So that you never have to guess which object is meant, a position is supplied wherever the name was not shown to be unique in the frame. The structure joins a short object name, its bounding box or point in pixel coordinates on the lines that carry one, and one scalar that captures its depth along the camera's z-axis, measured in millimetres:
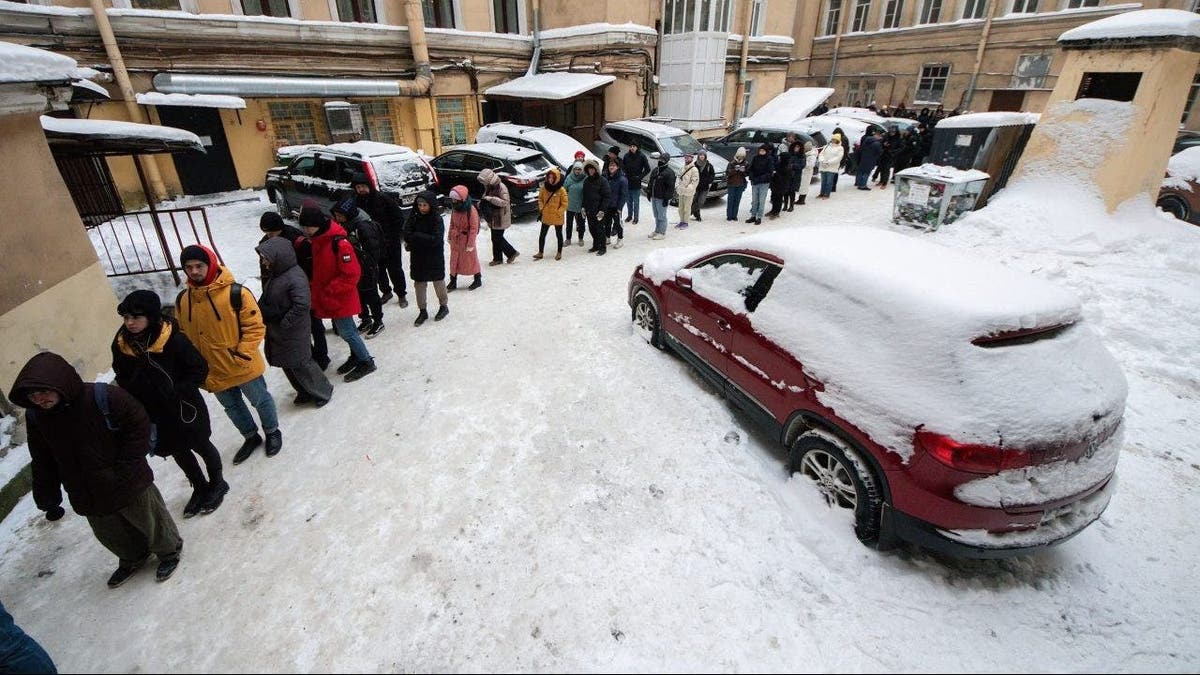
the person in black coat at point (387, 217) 6138
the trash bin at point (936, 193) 8977
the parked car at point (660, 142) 11867
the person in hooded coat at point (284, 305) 4062
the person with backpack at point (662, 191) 9391
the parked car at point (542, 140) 10797
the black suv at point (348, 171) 9086
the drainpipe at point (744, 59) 17594
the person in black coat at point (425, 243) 5828
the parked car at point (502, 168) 10062
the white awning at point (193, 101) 10812
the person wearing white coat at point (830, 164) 12178
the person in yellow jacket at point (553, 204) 8109
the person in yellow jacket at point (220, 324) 3586
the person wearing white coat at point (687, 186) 10133
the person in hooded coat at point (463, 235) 6598
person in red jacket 4620
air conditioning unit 13493
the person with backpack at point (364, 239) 5297
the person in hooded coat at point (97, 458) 2562
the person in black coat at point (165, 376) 3072
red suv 2668
